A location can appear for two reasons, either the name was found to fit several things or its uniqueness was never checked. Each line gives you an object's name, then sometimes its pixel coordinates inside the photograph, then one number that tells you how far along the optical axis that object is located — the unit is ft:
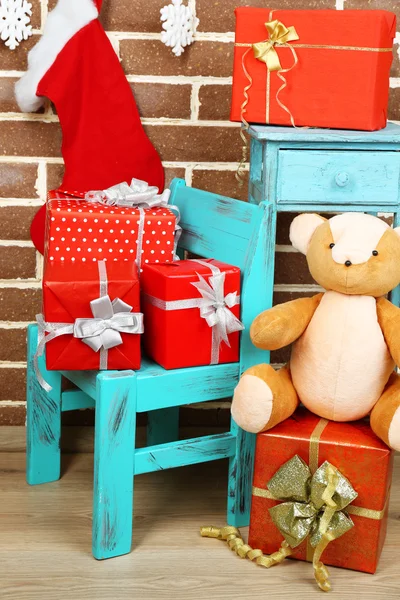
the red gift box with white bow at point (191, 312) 9.04
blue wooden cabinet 9.31
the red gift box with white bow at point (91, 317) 8.90
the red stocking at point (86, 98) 9.96
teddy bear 8.92
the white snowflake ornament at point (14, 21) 10.03
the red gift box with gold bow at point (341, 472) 8.91
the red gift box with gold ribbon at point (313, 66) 9.27
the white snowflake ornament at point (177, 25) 10.07
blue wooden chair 8.96
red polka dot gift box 9.20
